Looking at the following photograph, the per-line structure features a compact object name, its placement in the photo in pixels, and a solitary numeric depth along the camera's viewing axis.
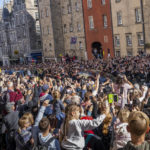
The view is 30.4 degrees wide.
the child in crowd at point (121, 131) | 4.86
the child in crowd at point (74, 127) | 4.71
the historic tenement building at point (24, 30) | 54.55
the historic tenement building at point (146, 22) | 32.02
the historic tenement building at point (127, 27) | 33.62
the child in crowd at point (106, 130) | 5.89
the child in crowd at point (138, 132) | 3.47
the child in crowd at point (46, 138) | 4.91
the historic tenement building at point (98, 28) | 37.84
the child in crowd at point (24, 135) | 5.42
